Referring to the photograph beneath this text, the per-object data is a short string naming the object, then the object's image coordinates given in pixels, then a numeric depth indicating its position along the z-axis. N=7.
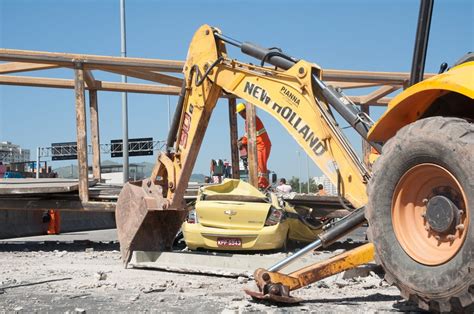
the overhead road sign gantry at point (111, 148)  44.22
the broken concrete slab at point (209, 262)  7.24
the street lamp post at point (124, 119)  20.70
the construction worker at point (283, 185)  15.35
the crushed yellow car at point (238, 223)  8.80
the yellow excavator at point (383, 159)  3.85
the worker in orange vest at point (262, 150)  12.30
